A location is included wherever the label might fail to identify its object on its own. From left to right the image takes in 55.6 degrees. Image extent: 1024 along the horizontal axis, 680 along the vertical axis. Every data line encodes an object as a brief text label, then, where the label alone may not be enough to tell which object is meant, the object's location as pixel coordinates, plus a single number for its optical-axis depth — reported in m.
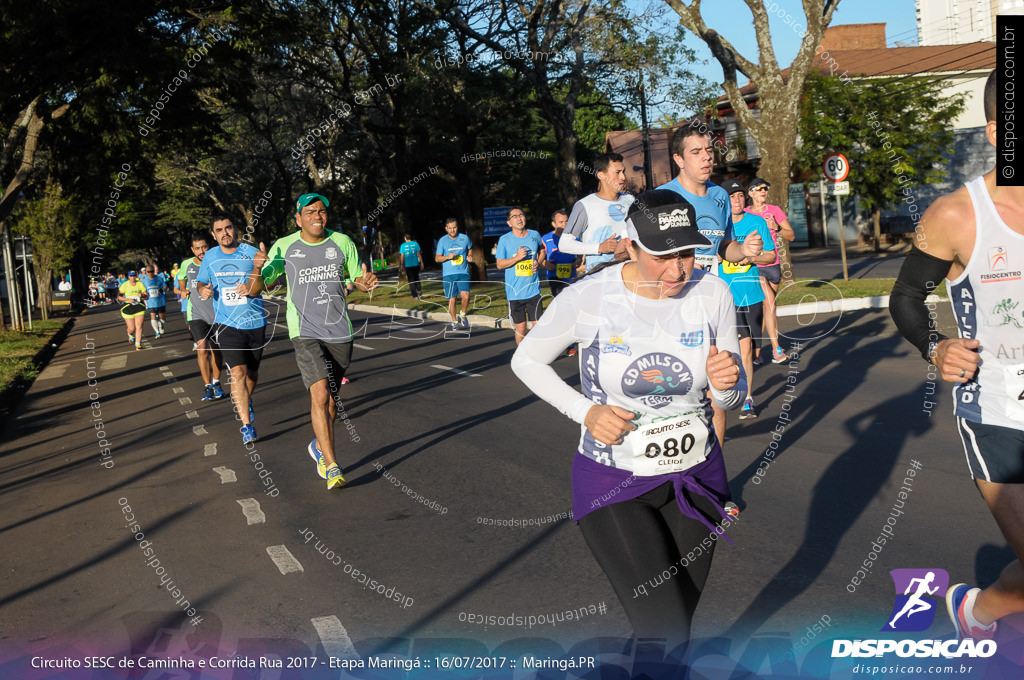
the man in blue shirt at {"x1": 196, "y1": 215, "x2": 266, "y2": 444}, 9.49
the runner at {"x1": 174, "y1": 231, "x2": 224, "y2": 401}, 13.20
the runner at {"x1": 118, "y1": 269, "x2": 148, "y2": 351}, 21.89
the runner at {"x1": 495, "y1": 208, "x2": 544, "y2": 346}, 13.55
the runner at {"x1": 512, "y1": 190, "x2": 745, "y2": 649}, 3.19
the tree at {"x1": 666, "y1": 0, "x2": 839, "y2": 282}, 17.53
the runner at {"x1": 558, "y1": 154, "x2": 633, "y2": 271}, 8.16
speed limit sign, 16.17
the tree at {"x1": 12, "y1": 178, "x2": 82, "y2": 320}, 39.25
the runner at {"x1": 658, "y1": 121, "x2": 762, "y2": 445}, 6.02
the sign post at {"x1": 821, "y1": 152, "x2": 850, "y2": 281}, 16.13
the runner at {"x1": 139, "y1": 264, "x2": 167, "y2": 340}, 24.28
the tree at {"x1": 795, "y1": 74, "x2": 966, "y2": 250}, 30.80
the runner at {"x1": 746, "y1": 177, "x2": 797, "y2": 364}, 10.61
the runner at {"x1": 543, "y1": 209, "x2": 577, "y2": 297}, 13.45
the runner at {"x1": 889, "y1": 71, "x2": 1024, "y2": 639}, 3.16
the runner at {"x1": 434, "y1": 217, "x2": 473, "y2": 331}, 19.25
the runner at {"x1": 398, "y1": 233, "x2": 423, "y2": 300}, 27.16
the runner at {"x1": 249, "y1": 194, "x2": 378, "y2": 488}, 7.54
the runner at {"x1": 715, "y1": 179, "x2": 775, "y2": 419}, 8.91
